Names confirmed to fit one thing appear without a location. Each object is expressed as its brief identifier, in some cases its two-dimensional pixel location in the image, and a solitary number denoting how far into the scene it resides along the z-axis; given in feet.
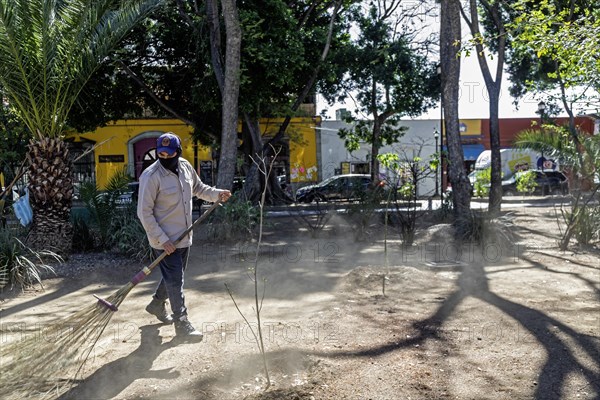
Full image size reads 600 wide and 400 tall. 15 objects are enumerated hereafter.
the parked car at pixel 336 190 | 45.32
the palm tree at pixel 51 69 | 26.16
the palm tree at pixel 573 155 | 31.58
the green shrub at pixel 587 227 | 31.45
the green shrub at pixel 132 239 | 28.63
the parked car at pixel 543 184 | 92.63
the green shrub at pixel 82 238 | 31.71
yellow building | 94.17
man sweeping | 14.82
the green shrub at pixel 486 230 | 32.55
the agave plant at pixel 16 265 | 23.26
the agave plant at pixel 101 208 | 31.53
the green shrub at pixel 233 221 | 35.01
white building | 99.14
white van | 94.63
